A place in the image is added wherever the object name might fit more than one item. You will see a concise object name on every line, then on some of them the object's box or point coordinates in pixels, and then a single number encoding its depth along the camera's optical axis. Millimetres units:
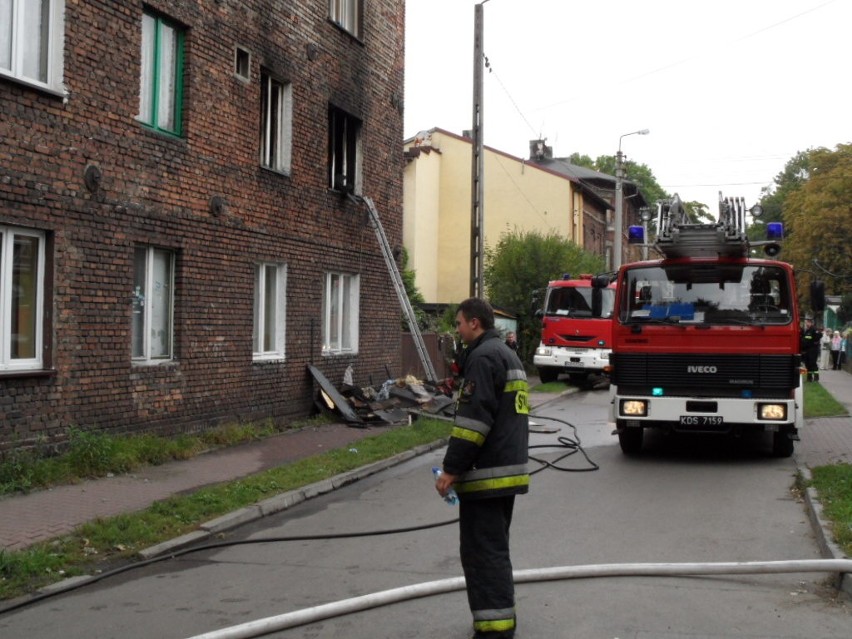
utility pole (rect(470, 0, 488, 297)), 19828
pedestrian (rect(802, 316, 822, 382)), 24156
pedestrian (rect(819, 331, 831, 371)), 44784
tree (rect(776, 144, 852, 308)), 48094
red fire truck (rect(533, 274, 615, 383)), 25547
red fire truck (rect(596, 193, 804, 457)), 11375
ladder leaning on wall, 18577
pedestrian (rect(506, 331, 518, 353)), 24750
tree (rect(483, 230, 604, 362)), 31656
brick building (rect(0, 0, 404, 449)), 10359
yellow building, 41219
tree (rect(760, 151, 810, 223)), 72688
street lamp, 33781
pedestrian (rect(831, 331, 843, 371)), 42028
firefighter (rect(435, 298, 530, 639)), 5078
